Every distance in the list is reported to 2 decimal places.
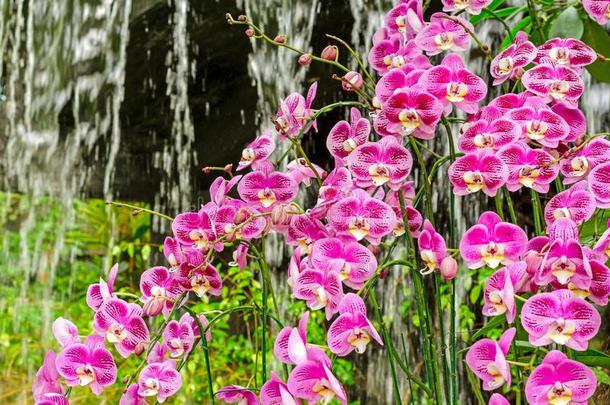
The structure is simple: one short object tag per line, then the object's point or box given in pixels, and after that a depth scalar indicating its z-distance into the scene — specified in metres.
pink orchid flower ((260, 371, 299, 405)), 1.89
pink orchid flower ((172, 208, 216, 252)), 2.10
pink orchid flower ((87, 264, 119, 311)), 2.10
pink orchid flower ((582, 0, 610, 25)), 2.19
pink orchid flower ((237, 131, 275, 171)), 2.17
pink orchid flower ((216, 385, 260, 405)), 2.03
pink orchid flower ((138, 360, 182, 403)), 2.04
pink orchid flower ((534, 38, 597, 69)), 2.09
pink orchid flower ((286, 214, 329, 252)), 2.04
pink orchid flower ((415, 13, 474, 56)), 2.15
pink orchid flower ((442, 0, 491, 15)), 2.14
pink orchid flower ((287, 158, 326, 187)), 2.15
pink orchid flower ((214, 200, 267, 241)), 2.11
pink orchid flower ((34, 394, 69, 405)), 2.01
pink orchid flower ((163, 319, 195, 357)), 2.12
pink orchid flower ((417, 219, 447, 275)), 2.01
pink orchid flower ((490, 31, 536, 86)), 2.11
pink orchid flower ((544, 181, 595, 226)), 1.96
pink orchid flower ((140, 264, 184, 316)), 2.11
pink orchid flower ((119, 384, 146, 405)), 2.05
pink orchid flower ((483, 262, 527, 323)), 1.91
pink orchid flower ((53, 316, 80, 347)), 2.10
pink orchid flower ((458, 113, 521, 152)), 2.00
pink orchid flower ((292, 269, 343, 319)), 1.95
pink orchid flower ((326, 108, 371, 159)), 2.08
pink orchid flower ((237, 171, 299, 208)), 2.12
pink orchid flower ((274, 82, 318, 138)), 2.16
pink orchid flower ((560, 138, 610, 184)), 2.02
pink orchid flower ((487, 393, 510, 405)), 1.90
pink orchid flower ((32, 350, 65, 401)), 2.03
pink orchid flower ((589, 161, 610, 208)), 1.96
